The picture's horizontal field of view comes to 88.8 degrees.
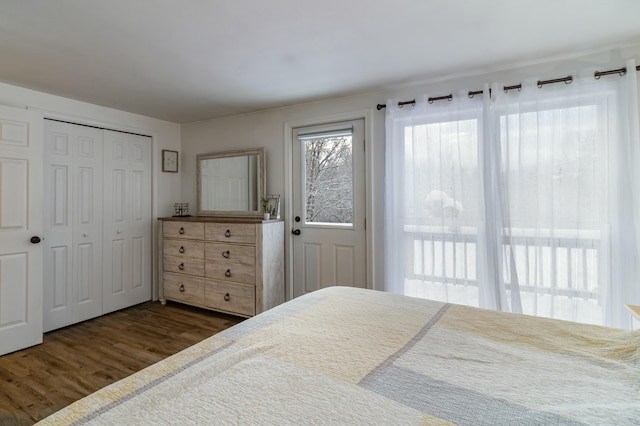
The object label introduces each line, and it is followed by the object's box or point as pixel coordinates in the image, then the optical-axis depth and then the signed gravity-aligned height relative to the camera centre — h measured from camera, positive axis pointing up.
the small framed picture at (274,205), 3.60 +0.13
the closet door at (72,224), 3.18 -0.06
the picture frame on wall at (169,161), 4.19 +0.74
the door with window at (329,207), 3.25 +0.10
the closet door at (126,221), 3.65 -0.03
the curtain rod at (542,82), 2.22 +0.98
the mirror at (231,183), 3.75 +0.41
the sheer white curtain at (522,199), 2.21 +0.12
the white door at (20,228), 2.67 -0.08
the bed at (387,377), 0.77 -0.46
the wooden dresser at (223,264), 3.28 -0.50
